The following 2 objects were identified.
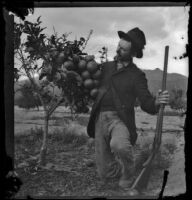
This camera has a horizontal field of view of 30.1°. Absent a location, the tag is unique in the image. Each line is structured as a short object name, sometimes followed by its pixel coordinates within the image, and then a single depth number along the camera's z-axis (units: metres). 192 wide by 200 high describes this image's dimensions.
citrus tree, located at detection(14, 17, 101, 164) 3.88
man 3.88
